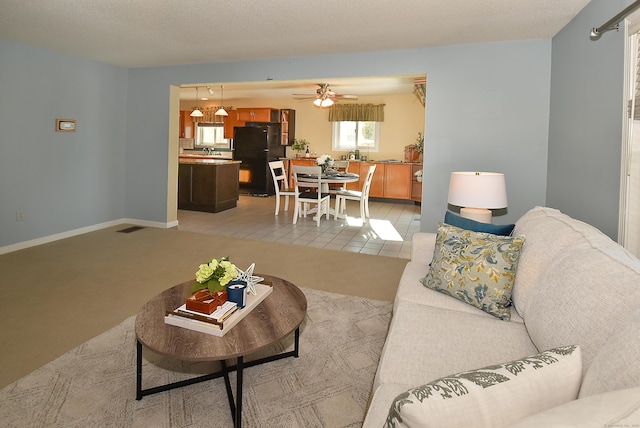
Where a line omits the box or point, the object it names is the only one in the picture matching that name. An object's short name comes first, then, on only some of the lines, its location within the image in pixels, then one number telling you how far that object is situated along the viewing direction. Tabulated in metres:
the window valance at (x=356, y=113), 9.60
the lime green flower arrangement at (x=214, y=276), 1.94
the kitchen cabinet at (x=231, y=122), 10.61
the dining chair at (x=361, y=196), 6.81
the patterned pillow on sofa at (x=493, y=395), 0.82
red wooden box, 1.90
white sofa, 0.86
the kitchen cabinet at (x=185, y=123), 11.60
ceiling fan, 7.20
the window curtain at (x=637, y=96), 2.27
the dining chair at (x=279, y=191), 7.16
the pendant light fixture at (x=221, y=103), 9.12
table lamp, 3.12
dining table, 6.64
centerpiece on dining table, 7.24
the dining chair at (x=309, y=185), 6.52
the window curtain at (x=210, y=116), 11.27
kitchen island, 7.35
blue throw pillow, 2.45
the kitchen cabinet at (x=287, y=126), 10.15
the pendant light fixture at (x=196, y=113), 9.45
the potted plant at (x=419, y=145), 8.98
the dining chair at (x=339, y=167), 8.40
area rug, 1.83
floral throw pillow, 2.03
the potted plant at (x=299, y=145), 10.15
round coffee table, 1.67
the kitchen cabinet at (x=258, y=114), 10.08
